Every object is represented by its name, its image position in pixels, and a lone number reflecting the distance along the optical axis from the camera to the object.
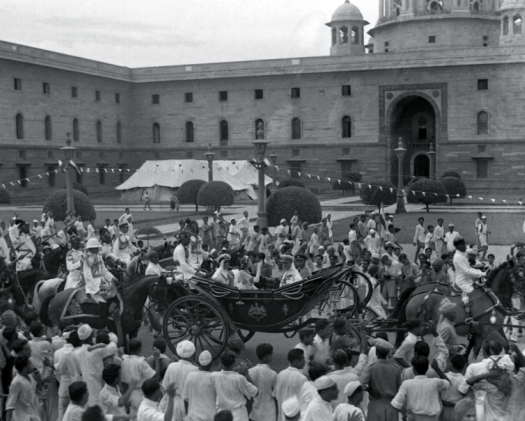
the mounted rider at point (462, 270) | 9.94
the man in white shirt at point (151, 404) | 5.95
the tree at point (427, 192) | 36.56
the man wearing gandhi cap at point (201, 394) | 6.68
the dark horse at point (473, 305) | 9.35
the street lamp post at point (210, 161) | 39.33
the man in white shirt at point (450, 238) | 17.62
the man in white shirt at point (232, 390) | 6.64
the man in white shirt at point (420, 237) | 19.42
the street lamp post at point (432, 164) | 52.50
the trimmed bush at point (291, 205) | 27.16
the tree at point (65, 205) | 30.75
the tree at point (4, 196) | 43.38
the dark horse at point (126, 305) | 9.92
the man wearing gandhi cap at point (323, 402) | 5.81
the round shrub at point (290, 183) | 42.22
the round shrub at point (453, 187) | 41.66
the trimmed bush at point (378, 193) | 35.53
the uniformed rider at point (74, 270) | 10.34
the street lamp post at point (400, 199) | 34.16
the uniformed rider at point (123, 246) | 15.92
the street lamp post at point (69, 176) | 26.48
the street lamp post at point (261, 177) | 23.09
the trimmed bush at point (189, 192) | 41.28
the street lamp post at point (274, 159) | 38.20
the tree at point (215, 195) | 35.44
